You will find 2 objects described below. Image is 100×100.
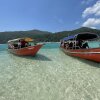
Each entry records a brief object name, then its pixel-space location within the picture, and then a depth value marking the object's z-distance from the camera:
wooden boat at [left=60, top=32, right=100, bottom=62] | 6.14
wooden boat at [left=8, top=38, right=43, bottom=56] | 9.14
